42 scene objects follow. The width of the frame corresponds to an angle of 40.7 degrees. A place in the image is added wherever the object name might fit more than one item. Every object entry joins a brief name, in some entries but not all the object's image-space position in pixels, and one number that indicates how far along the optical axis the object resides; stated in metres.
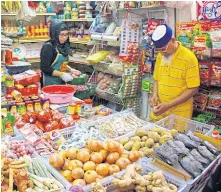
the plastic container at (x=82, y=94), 4.15
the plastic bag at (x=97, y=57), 5.04
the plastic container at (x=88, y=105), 3.04
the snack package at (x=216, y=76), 3.26
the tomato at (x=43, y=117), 2.67
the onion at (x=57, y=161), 1.79
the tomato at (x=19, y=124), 2.55
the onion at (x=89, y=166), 1.73
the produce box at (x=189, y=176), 1.71
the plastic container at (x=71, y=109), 2.95
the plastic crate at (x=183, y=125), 2.53
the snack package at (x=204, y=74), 3.34
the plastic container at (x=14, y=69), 3.46
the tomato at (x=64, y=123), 2.61
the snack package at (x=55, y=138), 2.21
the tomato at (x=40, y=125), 2.61
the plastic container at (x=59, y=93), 3.17
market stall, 1.70
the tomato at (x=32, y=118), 2.66
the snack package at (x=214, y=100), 3.40
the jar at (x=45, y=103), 3.05
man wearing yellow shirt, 2.87
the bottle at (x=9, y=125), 2.34
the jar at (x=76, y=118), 2.87
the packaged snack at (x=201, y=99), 3.52
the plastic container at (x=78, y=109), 2.97
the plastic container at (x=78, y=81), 4.23
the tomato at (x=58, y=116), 2.70
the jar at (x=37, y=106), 3.00
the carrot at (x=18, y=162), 1.72
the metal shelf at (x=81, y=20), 6.33
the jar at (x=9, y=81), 3.07
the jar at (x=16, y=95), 2.97
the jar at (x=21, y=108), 2.92
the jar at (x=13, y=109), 2.86
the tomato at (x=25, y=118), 2.66
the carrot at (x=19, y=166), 1.68
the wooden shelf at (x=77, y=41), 6.45
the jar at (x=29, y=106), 2.96
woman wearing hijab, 3.94
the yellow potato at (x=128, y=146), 2.08
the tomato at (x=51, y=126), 2.58
